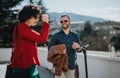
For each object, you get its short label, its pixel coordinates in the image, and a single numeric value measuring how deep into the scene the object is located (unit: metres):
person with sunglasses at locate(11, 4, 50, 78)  1.67
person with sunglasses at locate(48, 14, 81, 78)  2.67
